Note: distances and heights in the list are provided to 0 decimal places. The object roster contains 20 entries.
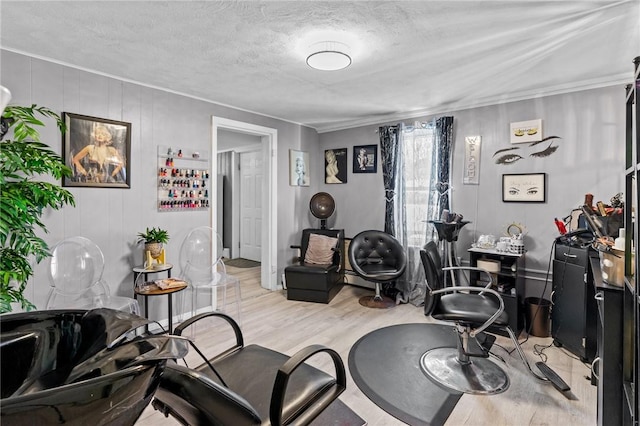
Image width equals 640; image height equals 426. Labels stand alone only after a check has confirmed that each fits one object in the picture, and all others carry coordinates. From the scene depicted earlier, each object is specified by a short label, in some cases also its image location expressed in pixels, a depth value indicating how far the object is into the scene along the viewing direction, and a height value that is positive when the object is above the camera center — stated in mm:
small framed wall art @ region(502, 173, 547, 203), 3211 +270
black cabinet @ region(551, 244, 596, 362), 2525 -769
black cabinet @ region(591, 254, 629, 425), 1261 -585
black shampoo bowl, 750 -501
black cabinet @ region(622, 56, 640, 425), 1069 -253
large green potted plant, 1764 +73
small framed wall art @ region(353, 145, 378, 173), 4520 +795
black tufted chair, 3787 -625
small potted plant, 2959 -275
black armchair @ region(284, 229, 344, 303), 4004 -748
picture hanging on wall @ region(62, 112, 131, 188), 2645 +537
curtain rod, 3937 +1131
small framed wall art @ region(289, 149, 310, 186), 4703 +681
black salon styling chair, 2230 -1065
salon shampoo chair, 1023 -786
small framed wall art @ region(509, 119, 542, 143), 3231 +869
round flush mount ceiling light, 2209 +1132
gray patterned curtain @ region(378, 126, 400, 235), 4254 +647
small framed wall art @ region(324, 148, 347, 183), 4848 +741
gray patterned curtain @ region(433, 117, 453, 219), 3773 +644
